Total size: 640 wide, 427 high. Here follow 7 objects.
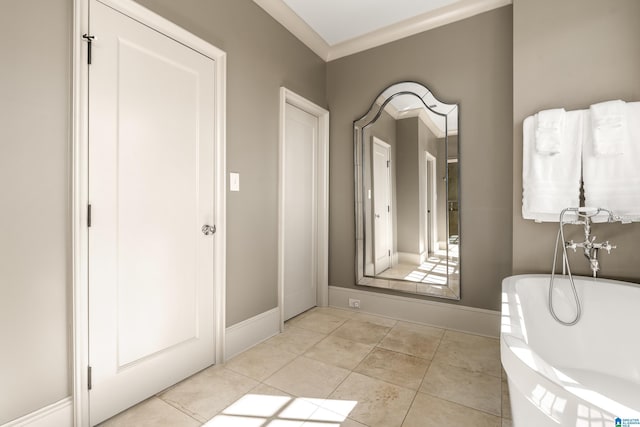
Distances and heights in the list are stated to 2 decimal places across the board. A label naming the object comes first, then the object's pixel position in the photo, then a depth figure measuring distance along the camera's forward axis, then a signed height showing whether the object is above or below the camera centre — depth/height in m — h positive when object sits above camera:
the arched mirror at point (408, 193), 2.65 +0.19
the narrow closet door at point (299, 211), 2.82 +0.02
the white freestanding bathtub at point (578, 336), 1.02 -0.60
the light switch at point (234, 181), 2.14 +0.23
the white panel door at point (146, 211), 1.48 +0.01
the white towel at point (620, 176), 1.71 +0.22
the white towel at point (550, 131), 1.88 +0.52
